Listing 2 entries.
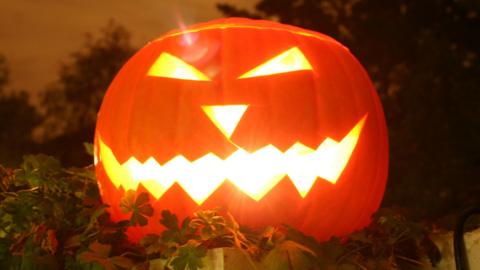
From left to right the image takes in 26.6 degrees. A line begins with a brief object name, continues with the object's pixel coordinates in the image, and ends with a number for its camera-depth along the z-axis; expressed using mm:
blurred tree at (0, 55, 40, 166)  5204
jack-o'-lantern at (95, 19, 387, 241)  980
